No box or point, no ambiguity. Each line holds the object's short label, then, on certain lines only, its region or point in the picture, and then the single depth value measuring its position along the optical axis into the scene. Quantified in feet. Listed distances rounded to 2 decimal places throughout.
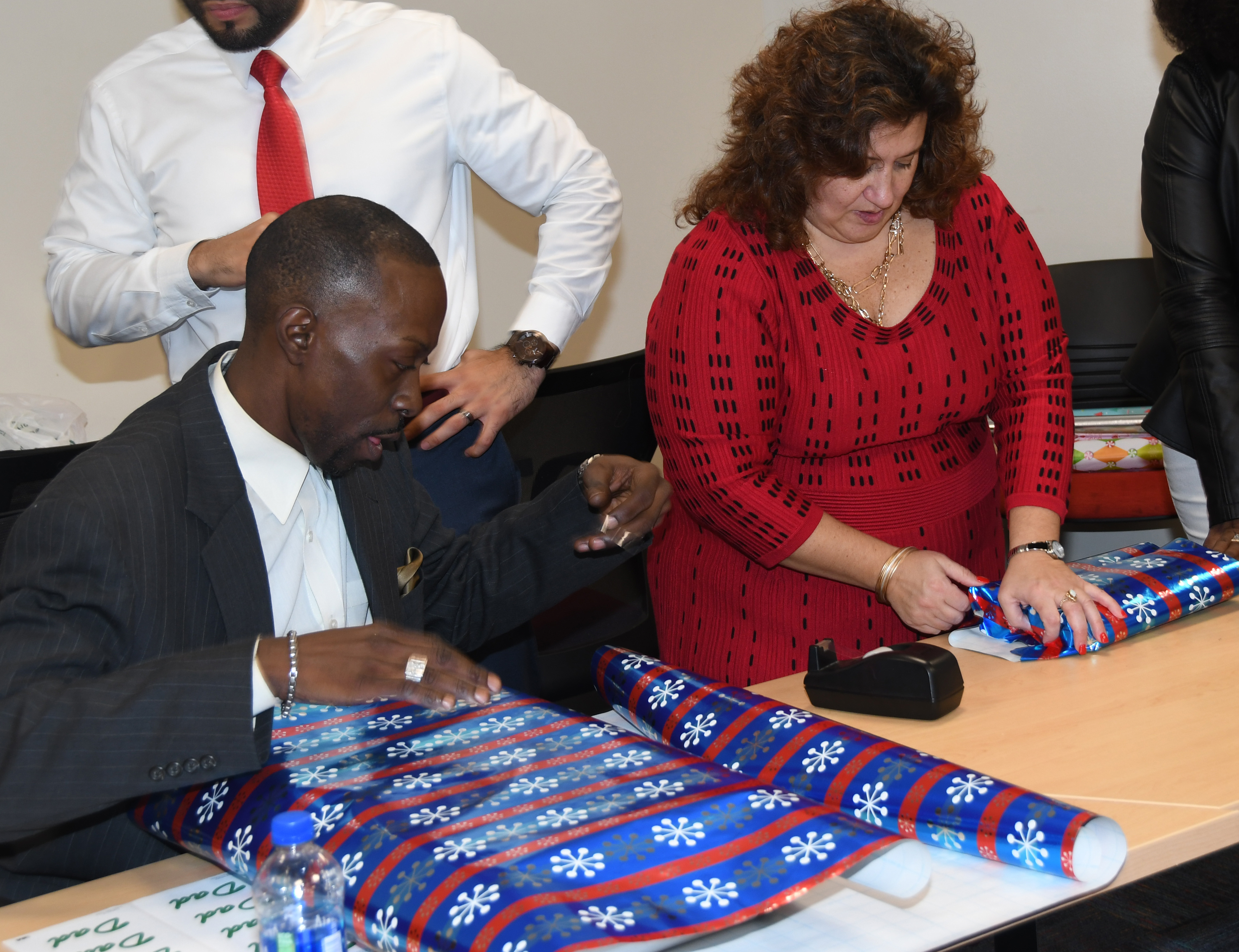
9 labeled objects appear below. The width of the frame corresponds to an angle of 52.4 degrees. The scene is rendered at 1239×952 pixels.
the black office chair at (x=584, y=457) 7.58
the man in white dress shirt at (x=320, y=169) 6.75
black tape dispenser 4.86
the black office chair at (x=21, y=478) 5.80
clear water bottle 3.20
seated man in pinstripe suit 3.77
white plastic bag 9.00
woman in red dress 6.33
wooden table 3.93
